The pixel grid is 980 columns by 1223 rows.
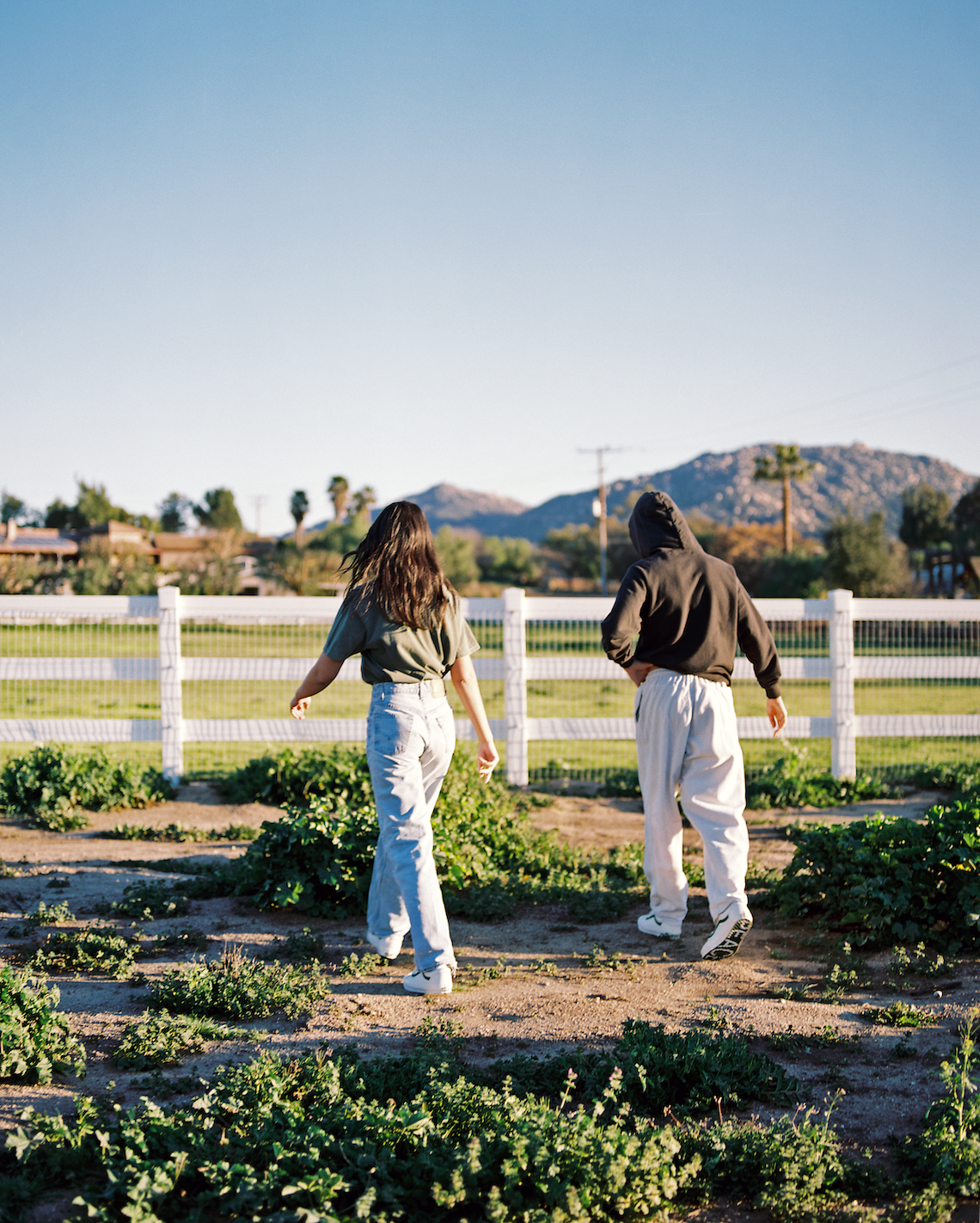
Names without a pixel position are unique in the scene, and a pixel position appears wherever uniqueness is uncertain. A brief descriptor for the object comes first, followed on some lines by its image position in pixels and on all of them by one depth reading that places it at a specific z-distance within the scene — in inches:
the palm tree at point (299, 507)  5123.0
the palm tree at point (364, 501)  4628.4
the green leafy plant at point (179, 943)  187.8
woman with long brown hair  168.1
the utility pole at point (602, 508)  2852.6
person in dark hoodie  183.0
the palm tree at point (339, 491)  4685.0
